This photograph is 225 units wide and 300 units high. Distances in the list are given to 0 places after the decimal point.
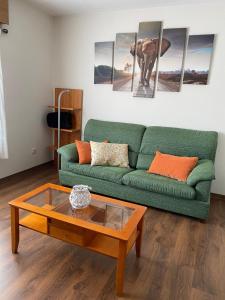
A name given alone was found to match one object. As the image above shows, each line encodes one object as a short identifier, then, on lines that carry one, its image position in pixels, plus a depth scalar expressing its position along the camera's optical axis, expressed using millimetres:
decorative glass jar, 1965
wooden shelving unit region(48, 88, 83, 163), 3998
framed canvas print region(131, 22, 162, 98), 3295
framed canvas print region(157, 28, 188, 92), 3160
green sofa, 2615
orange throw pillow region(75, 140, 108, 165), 3256
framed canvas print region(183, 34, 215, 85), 3039
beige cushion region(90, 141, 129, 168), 3203
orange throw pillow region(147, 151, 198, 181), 2832
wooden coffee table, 1639
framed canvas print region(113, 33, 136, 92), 3463
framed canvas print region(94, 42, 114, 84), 3611
